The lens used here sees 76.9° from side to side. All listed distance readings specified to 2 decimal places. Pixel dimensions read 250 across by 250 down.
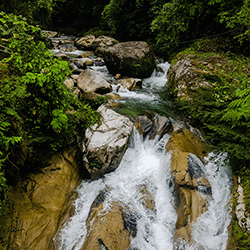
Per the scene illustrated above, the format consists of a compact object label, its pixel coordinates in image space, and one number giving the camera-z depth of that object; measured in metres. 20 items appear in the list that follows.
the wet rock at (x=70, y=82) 6.91
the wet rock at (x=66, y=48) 13.42
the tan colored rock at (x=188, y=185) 3.38
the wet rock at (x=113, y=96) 7.04
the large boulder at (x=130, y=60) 9.12
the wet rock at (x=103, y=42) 13.74
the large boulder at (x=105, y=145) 4.21
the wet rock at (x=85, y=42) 14.06
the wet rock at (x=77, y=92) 6.57
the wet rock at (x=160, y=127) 5.34
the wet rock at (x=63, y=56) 10.44
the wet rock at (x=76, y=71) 8.75
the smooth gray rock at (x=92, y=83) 7.06
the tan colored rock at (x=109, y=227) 3.02
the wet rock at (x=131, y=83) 8.18
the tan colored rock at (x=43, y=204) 3.03
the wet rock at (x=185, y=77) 6.33
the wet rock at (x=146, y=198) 3.83
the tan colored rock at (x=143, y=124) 5.35
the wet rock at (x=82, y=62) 9.58
